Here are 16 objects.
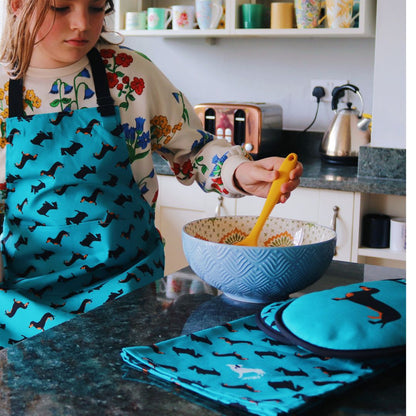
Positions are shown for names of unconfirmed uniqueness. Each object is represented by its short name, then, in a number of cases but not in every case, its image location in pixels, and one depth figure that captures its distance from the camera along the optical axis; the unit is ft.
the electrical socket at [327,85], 10.06
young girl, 4.28
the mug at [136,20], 10.37
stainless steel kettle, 9.24
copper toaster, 9.47
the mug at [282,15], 9.47
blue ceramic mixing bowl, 3.32
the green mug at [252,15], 9.50
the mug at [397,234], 8.32
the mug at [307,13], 9.16
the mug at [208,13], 9.66
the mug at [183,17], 9.93
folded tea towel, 2.35
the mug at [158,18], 10.18
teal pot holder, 2.62
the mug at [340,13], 8.86
